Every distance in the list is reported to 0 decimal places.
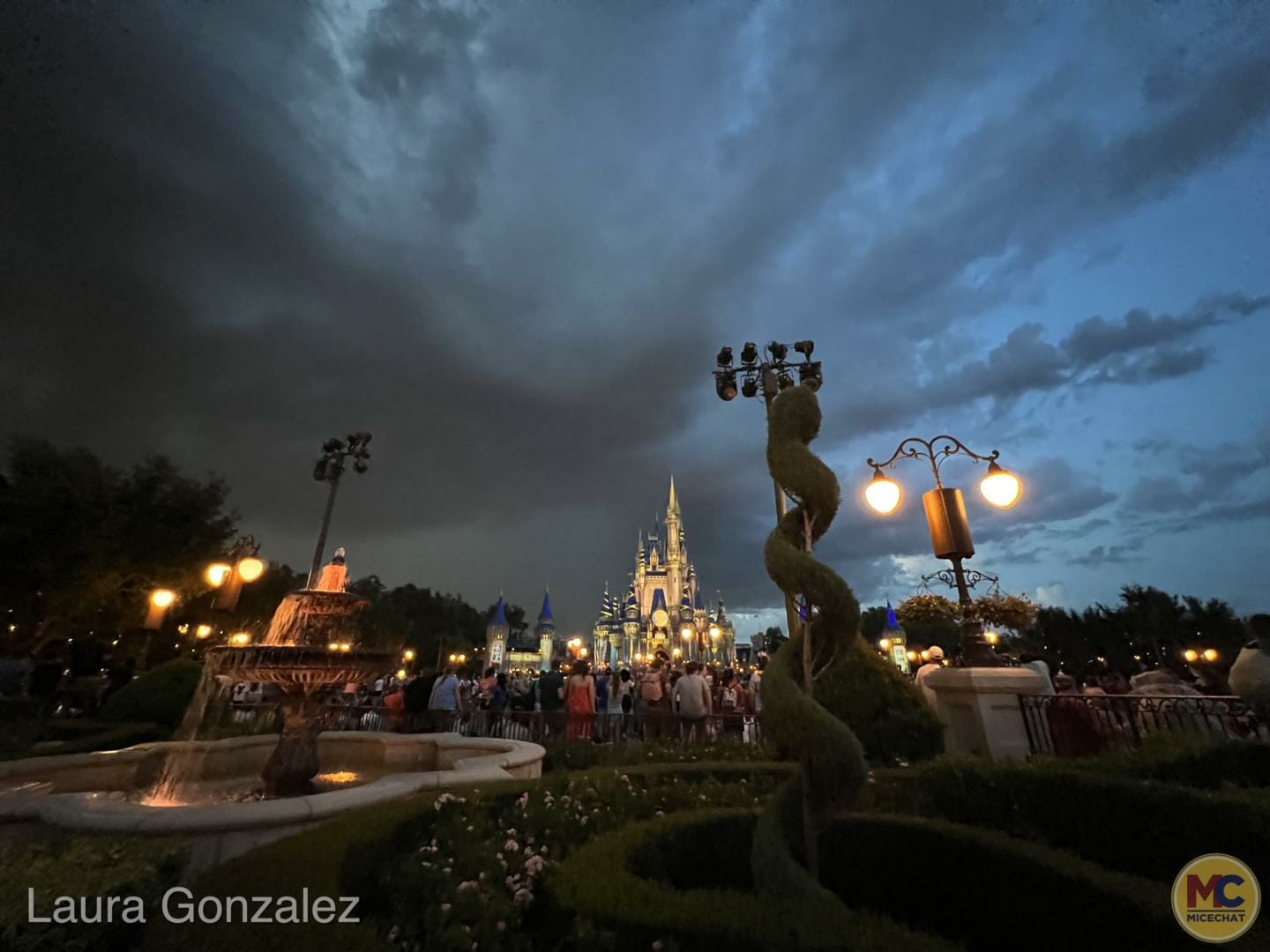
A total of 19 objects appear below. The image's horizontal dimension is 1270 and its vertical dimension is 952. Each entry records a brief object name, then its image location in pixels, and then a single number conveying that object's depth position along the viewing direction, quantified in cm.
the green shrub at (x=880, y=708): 812
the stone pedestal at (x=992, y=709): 738
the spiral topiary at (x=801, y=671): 395
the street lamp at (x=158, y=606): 1285
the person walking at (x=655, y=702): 1323
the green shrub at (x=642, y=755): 944
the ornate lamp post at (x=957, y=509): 792
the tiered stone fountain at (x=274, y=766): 456
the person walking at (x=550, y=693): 1503
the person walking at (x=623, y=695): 1742
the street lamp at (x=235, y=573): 1330
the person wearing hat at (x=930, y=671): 873
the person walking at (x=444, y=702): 1283
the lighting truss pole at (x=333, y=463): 1659
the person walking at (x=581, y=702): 1285
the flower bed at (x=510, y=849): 346
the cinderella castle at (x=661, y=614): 10344
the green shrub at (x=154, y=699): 1231
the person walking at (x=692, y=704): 1305
